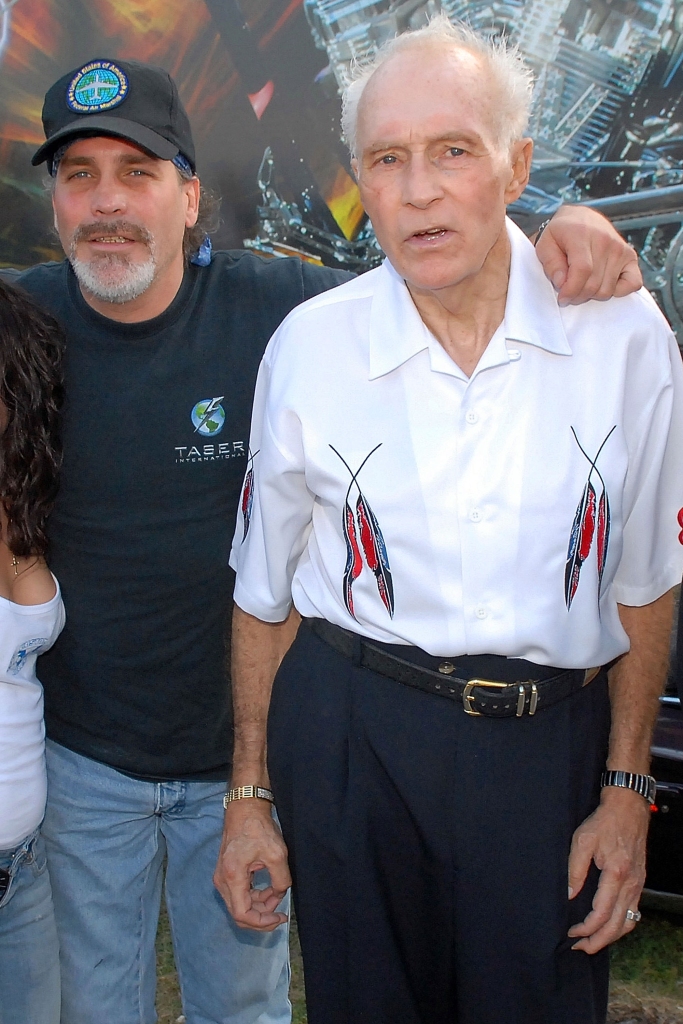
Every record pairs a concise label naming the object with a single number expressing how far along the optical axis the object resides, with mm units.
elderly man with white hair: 1426
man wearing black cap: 1959
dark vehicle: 2760
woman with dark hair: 1753
